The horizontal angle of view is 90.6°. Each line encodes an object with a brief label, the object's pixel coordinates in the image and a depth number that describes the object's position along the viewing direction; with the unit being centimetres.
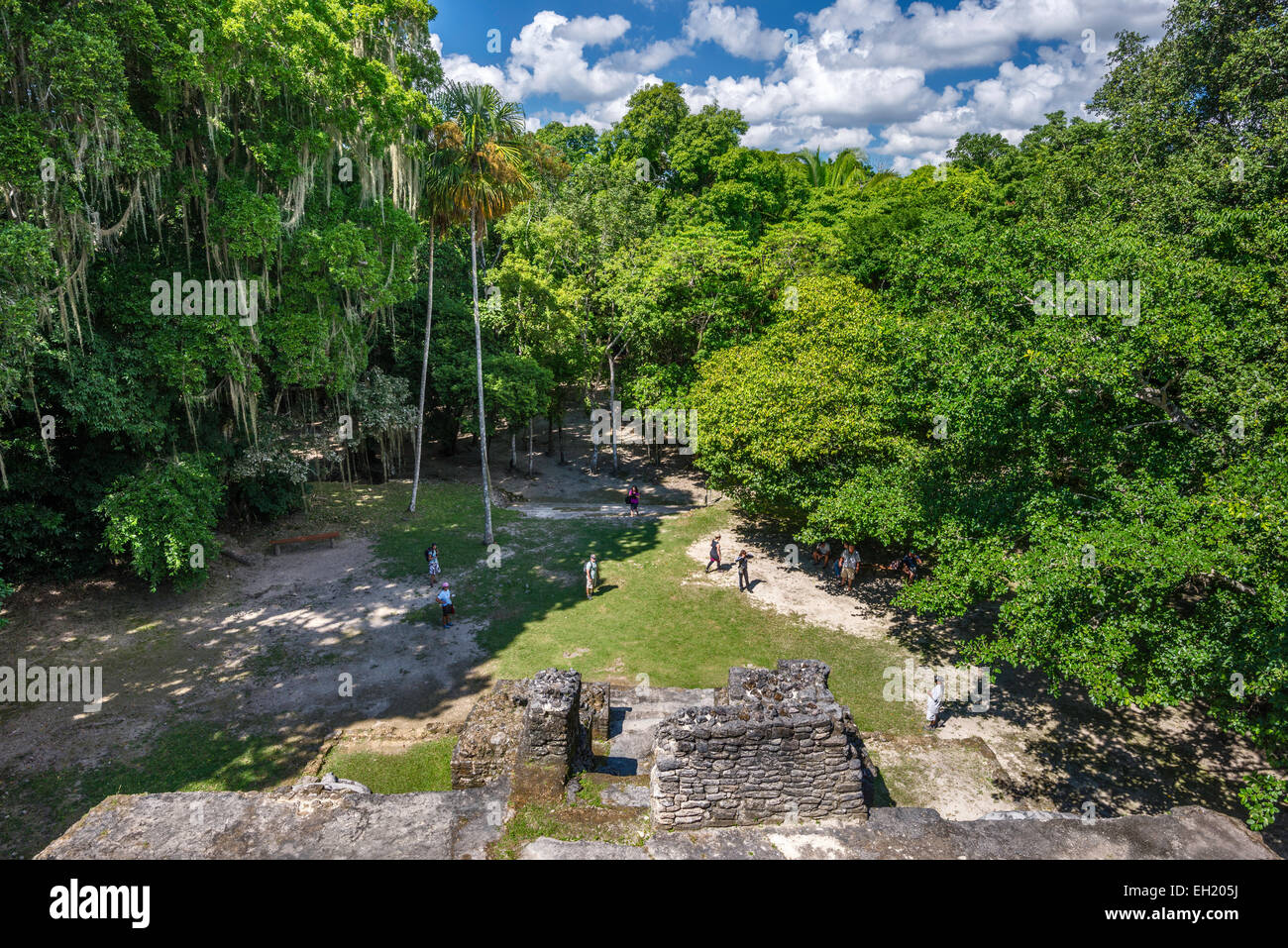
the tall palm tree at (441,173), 1866
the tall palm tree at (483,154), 1783
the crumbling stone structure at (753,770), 757
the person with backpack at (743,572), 1694
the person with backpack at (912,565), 1594
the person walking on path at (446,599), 1487
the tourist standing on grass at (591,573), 1643
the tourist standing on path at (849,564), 1681
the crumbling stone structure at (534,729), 832
